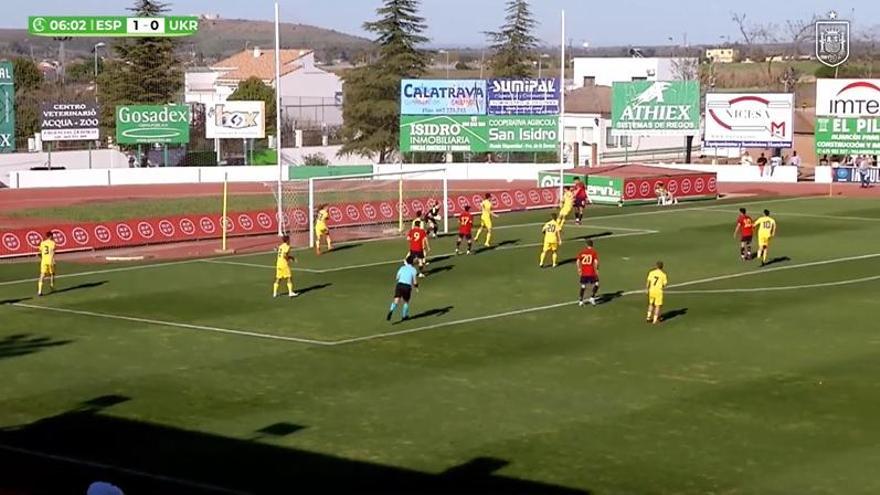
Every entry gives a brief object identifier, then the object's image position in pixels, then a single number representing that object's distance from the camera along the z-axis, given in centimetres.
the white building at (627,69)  12406
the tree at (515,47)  10319
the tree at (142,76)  9356
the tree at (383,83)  9162
